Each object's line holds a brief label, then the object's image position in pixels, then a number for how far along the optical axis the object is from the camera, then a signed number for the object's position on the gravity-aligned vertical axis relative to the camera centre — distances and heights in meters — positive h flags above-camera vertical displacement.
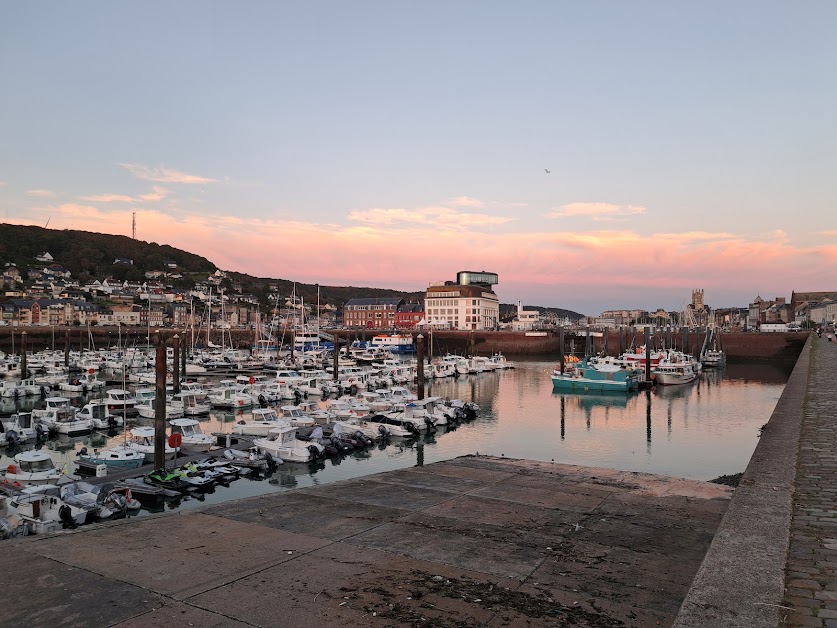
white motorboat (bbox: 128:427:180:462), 25.48 -5.51
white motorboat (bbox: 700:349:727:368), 74.00 -5.47
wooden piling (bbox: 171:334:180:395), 44.18 -3.41
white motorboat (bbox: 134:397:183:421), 37.75 -5.84
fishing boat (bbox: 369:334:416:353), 111.25 -5.32
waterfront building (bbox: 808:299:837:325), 128.44 +0.41
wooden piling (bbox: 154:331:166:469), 22.19 -3.61
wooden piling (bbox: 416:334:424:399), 42.47 -3.70
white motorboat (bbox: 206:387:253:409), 41.94 -5.72
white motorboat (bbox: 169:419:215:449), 27.66 -5.48
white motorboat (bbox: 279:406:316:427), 32.67 -5.63
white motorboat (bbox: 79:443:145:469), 23.92 -5.52
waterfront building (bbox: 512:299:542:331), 155.18 -1.58
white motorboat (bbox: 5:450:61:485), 19.86 -5.26
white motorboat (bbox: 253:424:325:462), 26.48 -5.75
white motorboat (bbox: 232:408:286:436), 31.64 -5.72
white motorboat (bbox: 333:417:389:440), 32.12 -5.93
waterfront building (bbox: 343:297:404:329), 161.00 +0.56
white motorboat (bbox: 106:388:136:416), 38.38 -5.51
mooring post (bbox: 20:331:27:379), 54.38 -4.58
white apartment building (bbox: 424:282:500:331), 153.38 +2.00
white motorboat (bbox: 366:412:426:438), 32.81 -5.91
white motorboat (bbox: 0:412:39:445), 29.55 -5.63
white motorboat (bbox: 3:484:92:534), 17.05 -5.42
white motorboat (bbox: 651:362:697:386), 58.38 -5.65
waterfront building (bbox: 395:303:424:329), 158.38 -0.47
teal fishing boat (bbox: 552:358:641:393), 53.38 -5.76
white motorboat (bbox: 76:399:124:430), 33.88 -5.78
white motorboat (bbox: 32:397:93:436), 32.31 -5.71
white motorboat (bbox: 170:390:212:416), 39.12 -5.79
